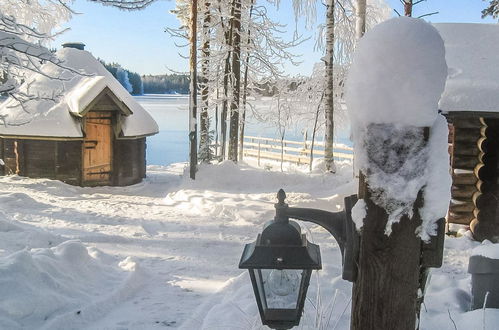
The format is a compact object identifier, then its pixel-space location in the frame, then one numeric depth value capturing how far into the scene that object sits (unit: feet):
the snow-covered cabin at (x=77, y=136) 45.70
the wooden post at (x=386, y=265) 4.55
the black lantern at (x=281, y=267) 6.11
